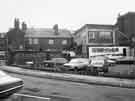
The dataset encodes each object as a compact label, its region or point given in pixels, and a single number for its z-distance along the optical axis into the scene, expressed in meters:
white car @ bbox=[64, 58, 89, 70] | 17.78
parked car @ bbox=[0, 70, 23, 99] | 5.44
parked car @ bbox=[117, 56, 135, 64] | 13.39
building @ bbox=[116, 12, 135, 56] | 36.10
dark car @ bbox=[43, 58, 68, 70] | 21.39
